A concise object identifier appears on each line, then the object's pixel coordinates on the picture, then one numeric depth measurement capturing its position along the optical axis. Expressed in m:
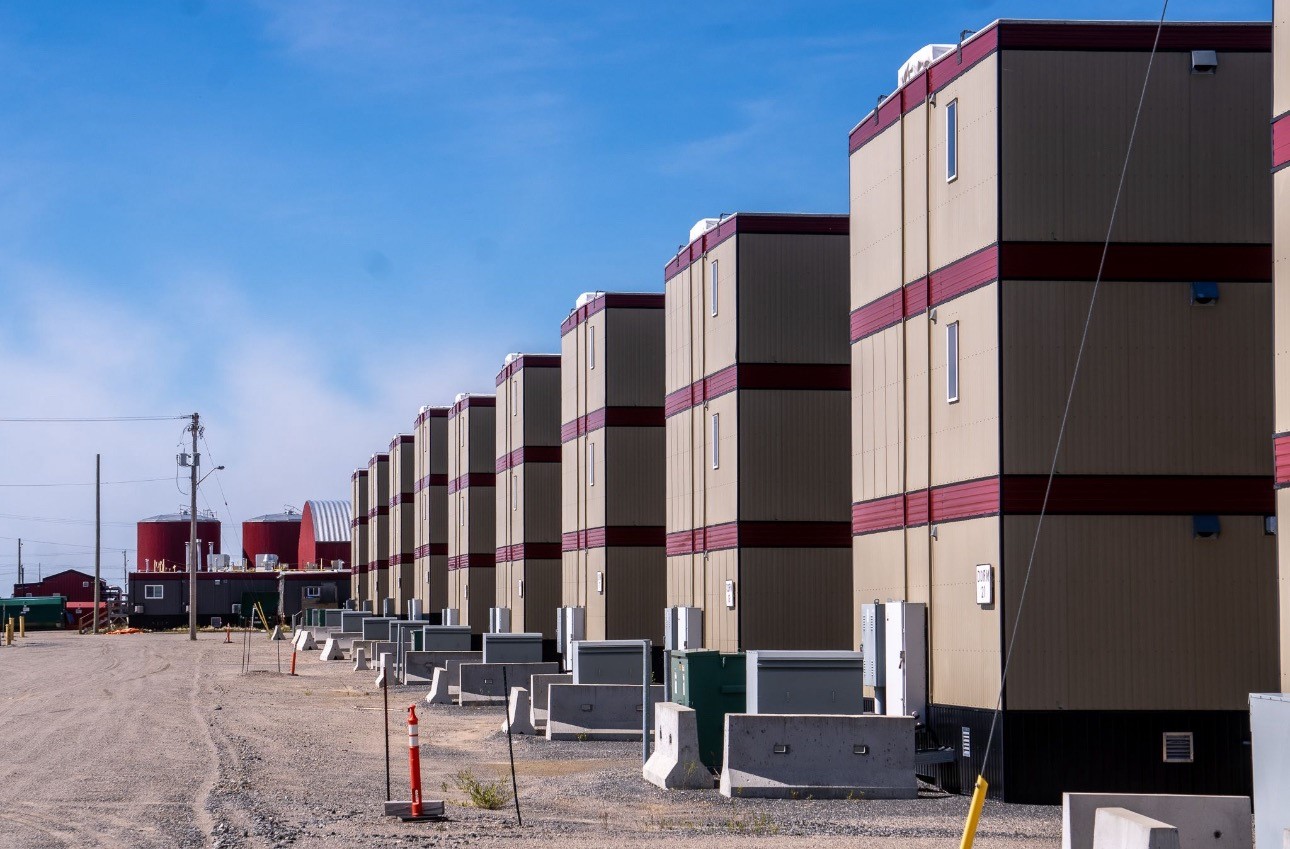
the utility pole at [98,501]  102.56
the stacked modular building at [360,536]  93.06
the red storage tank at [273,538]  139.88
